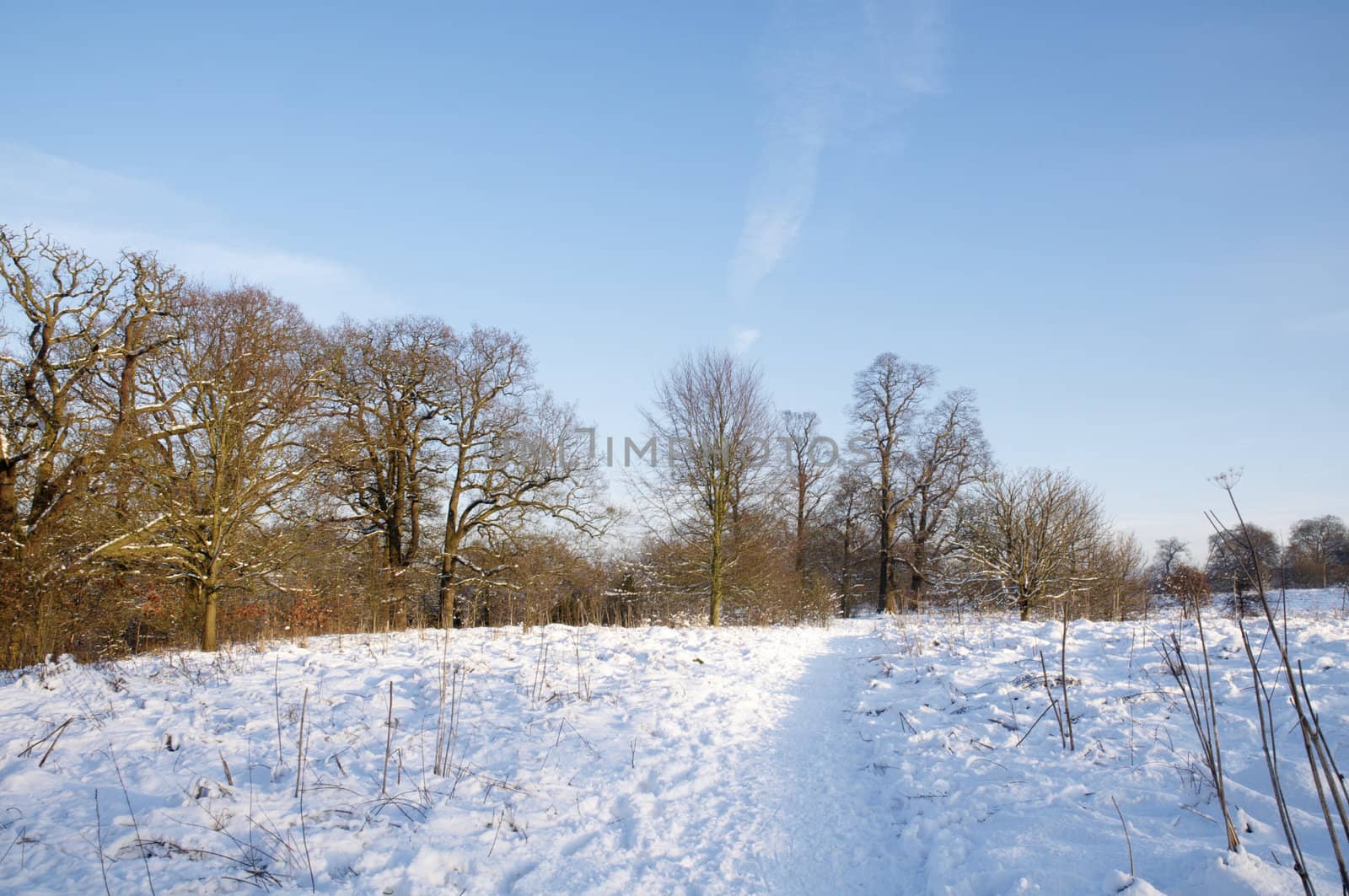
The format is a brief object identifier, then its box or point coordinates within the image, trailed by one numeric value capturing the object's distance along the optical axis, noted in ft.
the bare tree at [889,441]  87.15
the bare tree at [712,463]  59.77
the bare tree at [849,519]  92.48
